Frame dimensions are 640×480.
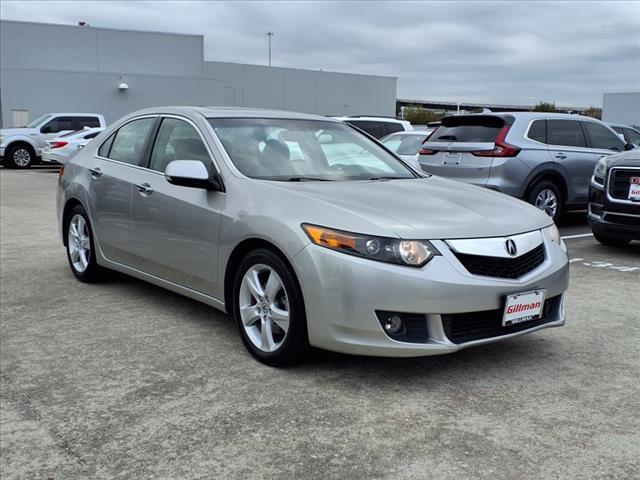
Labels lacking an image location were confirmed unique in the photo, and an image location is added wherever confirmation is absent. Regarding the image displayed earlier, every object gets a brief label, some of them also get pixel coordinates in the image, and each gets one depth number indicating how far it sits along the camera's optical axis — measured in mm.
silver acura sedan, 3543
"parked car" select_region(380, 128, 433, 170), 11812
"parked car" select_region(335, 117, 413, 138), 17031
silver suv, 8961
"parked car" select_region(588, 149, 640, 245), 7289
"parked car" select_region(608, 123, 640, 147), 14748
